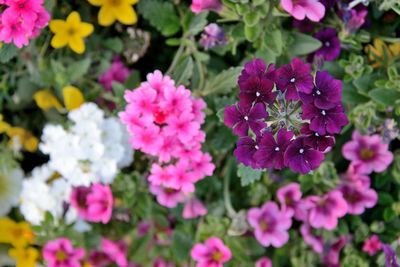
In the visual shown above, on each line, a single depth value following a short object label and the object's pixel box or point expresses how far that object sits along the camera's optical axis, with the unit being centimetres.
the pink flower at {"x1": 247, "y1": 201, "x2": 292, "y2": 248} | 60
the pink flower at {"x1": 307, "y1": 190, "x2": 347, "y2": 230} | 59
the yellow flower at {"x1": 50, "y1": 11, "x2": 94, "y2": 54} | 58
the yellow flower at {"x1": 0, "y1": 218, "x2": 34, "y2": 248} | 65
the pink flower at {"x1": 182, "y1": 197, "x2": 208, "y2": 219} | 62
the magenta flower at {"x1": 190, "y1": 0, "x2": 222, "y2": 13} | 55
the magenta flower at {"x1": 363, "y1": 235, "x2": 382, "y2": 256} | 61
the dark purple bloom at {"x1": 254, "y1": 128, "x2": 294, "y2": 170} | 48
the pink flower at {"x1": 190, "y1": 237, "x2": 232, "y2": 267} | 60
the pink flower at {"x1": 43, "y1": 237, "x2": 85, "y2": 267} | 61
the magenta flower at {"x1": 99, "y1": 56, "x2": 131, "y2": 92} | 64
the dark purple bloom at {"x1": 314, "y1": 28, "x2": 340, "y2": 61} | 58
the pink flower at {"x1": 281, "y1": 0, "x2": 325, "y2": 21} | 51
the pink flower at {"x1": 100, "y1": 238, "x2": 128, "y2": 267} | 65
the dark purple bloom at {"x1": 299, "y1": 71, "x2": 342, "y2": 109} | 48
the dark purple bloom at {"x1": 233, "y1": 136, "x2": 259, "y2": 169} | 49
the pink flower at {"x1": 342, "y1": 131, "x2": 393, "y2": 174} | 59
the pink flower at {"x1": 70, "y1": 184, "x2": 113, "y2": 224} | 60
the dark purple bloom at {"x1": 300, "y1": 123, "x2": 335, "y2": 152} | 48
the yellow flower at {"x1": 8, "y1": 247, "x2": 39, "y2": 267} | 64
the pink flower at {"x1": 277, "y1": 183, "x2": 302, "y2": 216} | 60
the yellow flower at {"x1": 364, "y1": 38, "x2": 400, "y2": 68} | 58
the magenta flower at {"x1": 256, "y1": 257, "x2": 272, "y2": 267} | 62
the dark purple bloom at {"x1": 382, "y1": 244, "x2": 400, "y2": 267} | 54
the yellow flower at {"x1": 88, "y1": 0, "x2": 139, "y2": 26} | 60
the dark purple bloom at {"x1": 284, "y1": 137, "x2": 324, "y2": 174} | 48
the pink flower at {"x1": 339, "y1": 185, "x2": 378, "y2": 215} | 60
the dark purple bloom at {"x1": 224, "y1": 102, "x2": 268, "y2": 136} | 48
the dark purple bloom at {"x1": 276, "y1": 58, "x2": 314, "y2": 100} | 48
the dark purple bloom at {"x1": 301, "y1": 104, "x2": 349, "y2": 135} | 48
